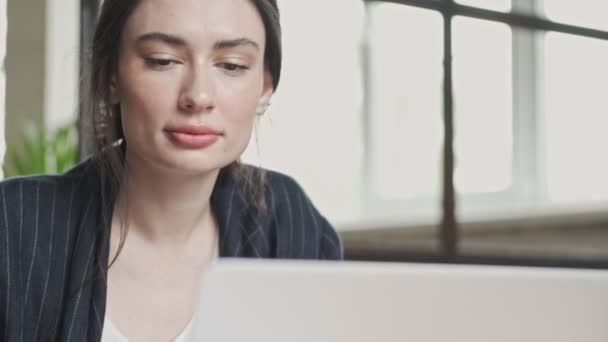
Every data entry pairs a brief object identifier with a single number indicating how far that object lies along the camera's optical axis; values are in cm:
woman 131
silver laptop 83
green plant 211
